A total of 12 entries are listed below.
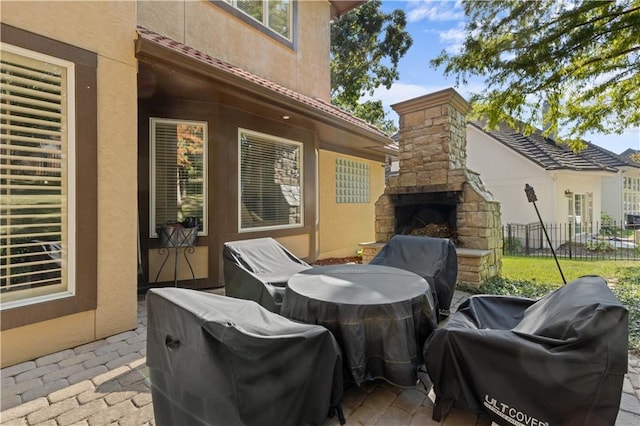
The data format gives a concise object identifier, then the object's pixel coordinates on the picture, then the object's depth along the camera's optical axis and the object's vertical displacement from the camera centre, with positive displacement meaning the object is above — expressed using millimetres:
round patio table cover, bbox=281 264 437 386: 2301 -865
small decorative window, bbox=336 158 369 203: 9320 +894
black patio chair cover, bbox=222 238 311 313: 3453 -773
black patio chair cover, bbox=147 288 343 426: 1570 -852
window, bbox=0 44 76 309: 2934 +307
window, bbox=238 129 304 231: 5919 +568
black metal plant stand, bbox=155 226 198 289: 4719 -443
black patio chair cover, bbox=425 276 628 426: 1595 -876
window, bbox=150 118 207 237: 5156 +624
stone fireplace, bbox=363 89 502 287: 5816 +324
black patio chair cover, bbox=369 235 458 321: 3848 -676
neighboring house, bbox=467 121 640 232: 13070 +1596
